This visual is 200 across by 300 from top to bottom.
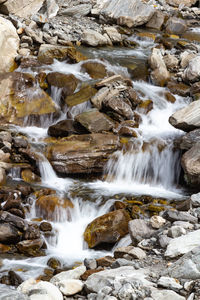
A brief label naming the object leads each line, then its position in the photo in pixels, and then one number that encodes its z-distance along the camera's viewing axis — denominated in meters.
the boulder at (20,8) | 18.75
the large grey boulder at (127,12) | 22.05
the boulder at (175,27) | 22.19
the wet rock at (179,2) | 28.02
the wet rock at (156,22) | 22.81
